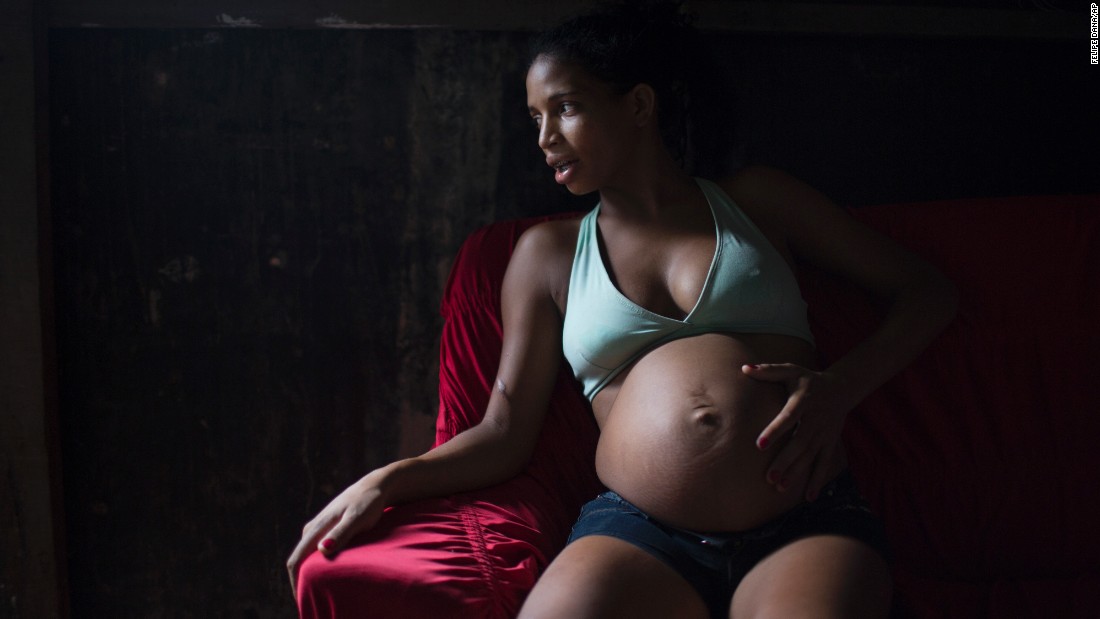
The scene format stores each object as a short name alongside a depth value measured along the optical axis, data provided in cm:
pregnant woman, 123
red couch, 155
